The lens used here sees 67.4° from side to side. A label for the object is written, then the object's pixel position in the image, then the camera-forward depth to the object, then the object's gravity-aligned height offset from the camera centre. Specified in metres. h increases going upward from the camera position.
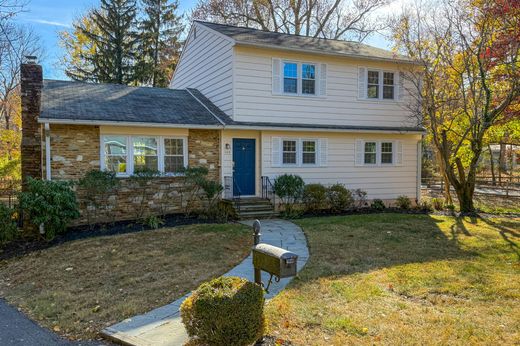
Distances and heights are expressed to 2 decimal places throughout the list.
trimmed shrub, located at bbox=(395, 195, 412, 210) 14.84 -1.49
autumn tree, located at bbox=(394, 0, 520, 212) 12.52 +3.31
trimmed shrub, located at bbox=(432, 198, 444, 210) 15.12 -1.56
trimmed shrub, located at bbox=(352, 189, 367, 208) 14.57 -1.26
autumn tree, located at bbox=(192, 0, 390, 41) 25.97 +10.13
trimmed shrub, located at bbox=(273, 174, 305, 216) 12.67 -0.80
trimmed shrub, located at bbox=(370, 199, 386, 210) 14.44 -1.53
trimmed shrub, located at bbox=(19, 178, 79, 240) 9.32 -1.05
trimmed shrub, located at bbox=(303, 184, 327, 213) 13.05 -1.12
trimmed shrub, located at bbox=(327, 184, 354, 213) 13.45 -1.17
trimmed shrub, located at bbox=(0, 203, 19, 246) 9.05 -1.48
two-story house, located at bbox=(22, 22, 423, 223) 11.20 +1.37
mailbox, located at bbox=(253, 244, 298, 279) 4.11 -1.06
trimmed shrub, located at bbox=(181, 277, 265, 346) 3.67 -1.45
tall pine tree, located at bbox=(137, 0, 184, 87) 29.28 +9.46
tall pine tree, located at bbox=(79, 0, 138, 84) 27.53 +8.50
